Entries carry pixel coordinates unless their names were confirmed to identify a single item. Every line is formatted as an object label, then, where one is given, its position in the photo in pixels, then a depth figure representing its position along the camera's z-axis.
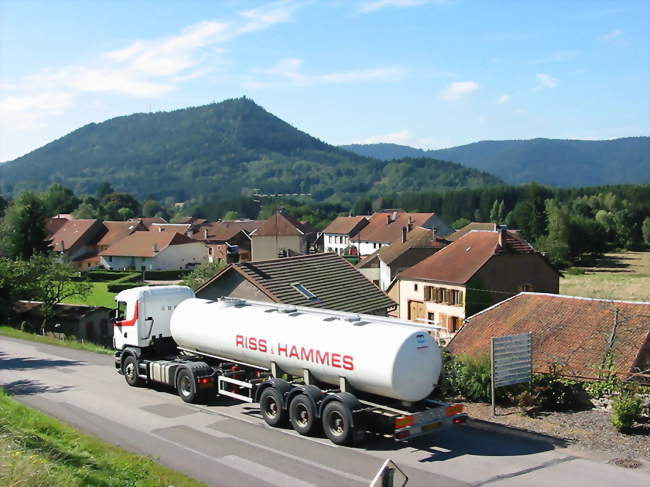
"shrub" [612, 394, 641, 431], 14.86
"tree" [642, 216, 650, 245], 134.75
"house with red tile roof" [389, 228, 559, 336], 41.56
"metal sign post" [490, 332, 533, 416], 16.89
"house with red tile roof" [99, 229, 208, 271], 93.81
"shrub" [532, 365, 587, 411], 17.12
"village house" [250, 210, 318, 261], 71.56
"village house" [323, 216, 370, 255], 115.38
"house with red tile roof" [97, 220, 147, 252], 106.19
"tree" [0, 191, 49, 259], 78.31
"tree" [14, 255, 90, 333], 42.09
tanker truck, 14.68
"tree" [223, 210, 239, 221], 176.25
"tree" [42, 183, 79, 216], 151.74
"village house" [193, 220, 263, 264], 98.37
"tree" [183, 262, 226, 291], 47.77
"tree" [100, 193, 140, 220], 158.38
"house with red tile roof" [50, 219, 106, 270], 103.11
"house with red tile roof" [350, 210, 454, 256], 98.75
